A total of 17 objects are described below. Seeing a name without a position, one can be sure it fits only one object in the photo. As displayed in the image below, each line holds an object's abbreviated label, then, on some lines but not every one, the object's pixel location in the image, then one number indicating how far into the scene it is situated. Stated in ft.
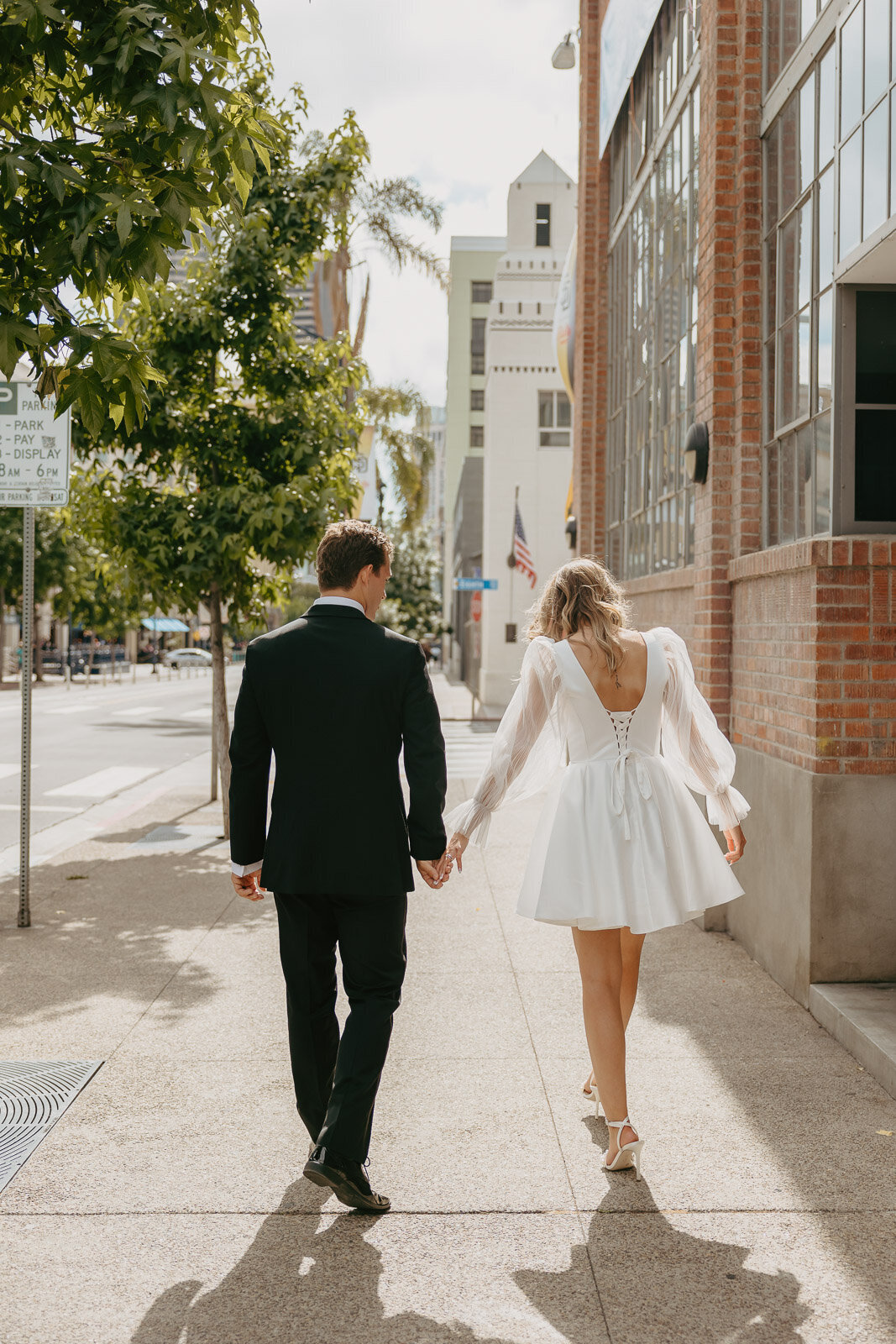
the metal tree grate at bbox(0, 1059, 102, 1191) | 13.12
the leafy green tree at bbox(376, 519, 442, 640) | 189.88
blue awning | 314.14
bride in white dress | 12.64
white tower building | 105.09
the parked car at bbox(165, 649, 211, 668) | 291.79
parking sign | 23.34
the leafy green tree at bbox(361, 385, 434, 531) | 90.89
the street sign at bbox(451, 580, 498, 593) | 87.66
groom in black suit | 11.51
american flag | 89.97
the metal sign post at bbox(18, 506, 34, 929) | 22.80
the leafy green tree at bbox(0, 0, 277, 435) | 10.93
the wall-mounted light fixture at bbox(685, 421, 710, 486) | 24.72
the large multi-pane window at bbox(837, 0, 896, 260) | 17.10
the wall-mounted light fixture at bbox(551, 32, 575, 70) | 48.60
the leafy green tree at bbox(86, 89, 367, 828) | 32.35
